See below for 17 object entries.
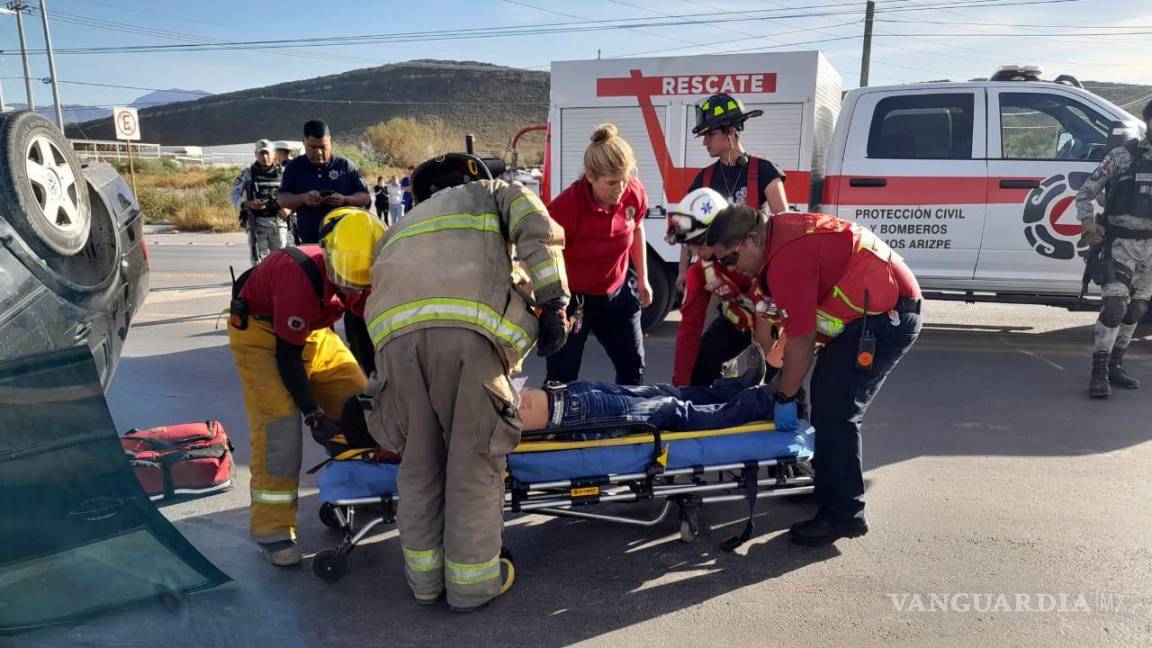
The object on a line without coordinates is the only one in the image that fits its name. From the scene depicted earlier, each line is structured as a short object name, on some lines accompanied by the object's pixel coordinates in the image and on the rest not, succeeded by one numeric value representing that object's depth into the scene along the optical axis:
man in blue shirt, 5.98
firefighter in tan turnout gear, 2.74
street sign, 14.09
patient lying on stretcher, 3.48
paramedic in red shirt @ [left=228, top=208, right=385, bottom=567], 3.14
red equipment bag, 3.94
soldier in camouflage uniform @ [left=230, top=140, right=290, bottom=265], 8.34
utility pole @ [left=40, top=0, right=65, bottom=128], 29.42
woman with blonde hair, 3.71
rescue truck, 6.26
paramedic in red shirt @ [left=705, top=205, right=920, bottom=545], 3.23
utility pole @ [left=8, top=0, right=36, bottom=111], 33.25
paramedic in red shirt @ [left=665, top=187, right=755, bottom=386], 4.09
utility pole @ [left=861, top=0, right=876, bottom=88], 21.63
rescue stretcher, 3.17
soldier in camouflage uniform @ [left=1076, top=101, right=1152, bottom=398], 5.25
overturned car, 2.71
